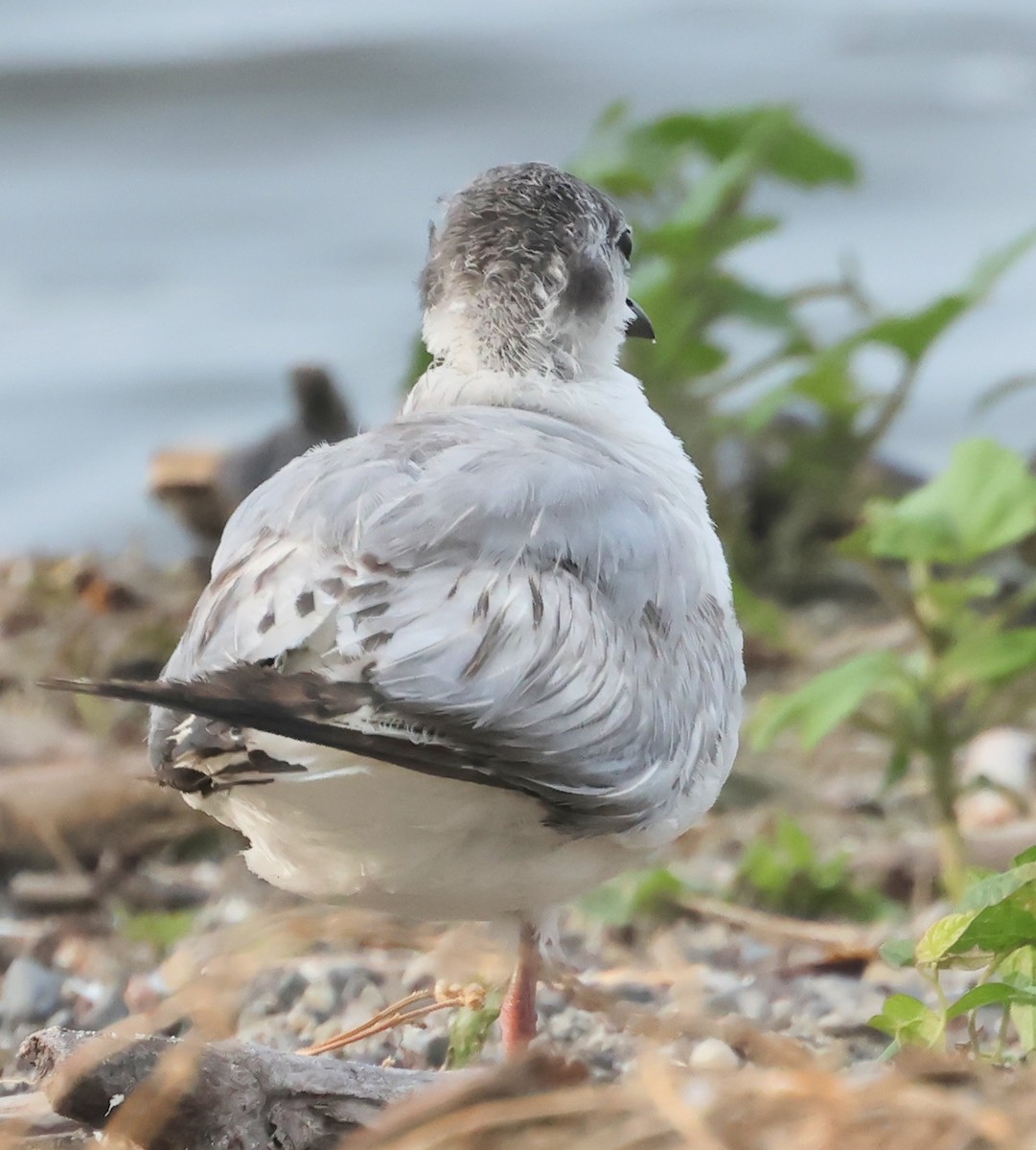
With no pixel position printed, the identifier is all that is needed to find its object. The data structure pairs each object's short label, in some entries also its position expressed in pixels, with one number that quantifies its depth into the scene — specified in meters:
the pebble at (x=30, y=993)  7.09
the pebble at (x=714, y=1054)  5.92
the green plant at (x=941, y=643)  7.48
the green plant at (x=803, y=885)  8.31
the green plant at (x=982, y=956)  4.83
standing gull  4.37
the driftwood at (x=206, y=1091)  4.09
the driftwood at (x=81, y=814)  8.80
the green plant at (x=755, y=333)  10.68
